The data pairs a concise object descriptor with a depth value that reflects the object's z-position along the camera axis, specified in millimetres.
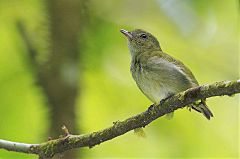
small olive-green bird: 6855
